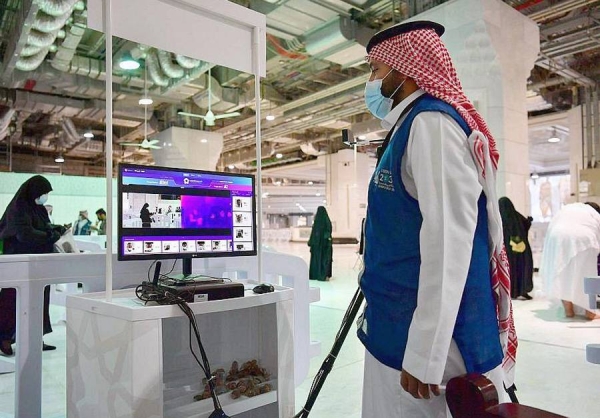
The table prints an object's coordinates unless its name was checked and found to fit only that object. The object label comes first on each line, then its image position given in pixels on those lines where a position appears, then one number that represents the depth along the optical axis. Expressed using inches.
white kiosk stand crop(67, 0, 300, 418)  55.7
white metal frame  63.7
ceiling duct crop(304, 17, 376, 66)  261.7
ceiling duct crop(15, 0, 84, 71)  205.5
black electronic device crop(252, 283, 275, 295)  68.1
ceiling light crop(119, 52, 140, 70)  283.4
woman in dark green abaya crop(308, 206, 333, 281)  319.6
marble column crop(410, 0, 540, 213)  214.2
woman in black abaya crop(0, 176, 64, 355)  131.3
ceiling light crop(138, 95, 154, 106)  346.4
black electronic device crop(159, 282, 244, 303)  58.5
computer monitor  63.2
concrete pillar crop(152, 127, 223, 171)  445.7
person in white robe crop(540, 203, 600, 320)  191.6
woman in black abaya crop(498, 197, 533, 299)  229.0
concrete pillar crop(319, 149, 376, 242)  649.0
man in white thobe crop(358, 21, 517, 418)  44.1
